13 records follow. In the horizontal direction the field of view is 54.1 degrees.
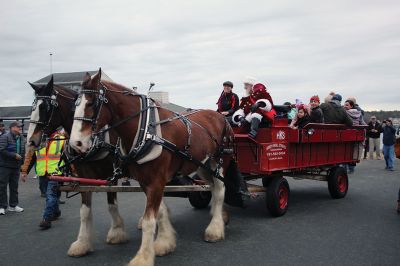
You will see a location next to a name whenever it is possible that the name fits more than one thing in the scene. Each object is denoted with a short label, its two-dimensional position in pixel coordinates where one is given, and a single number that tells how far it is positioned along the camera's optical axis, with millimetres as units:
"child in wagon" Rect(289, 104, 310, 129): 7504
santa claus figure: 6391
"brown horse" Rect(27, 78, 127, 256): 4844
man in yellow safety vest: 6301
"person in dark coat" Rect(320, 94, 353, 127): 8250
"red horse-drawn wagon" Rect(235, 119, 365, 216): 6328
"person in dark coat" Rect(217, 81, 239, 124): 7310
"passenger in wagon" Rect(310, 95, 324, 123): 7720
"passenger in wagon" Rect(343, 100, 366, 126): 9523
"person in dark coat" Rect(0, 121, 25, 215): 7688
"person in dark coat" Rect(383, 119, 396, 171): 13539
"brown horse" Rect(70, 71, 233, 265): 3955
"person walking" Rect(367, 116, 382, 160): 16516
